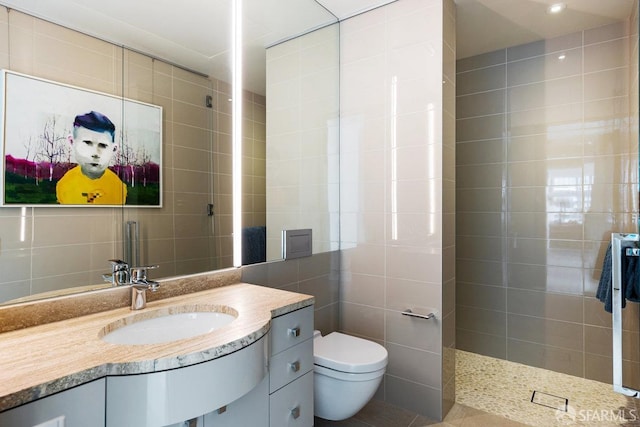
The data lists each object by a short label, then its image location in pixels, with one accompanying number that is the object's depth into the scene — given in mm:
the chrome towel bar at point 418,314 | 1967
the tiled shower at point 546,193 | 2312
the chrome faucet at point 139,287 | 1296
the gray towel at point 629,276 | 1427
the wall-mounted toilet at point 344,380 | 1671
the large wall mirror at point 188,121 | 1144
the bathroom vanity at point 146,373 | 768
